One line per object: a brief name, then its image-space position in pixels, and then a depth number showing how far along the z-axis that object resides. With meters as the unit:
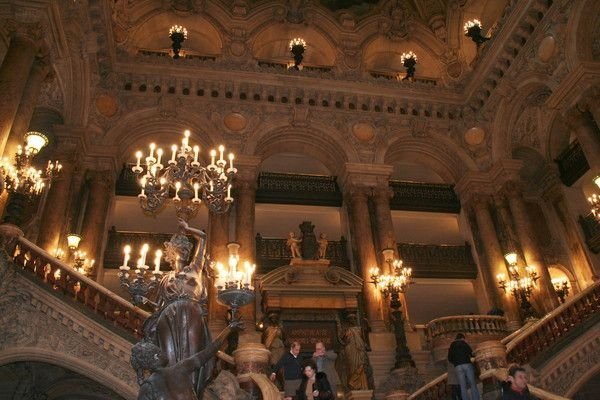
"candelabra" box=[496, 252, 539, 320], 13.38
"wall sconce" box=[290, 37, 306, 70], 17.02
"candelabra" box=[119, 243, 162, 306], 4.35
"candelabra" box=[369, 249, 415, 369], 11.63
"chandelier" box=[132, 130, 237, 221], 6.89
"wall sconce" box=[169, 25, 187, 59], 16.17
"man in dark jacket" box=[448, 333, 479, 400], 7.63
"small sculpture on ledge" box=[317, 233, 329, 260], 13.85
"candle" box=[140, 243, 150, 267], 5.09
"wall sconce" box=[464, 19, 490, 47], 16.58
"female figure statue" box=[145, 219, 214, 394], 3.68
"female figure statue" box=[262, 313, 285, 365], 10.78
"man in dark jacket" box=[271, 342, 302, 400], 6.58
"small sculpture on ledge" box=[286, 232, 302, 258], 13.81
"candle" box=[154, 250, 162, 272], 5.17
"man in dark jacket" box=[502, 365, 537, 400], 4.57
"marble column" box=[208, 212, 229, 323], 12.83
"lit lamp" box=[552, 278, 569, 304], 15.60
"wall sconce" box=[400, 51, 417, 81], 17.80
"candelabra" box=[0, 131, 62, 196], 8.29
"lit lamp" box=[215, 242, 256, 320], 4.34
